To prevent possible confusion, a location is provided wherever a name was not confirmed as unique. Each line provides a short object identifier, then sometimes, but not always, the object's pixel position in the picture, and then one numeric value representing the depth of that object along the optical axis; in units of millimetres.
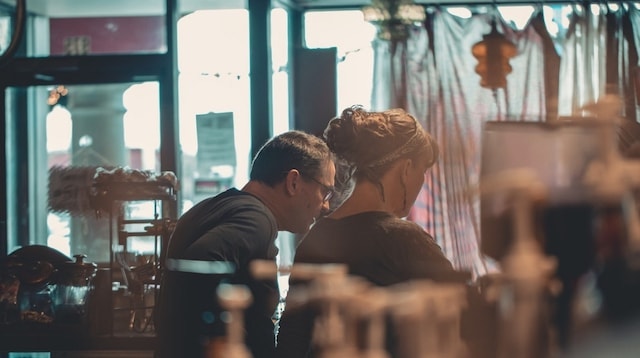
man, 3165
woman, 3472
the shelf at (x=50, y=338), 5803
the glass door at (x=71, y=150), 6921
